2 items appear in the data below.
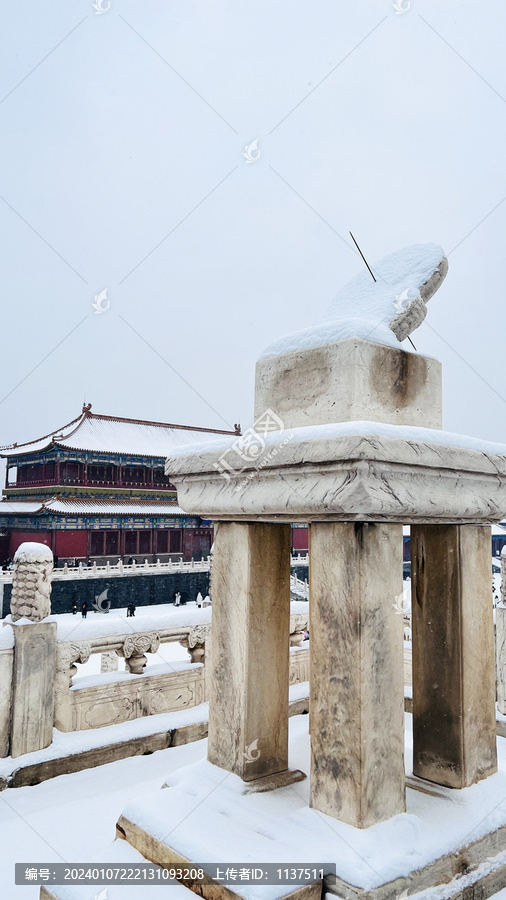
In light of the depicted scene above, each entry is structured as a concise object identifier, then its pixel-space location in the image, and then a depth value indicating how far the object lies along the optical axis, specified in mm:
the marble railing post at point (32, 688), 4211
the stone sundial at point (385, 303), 2514
